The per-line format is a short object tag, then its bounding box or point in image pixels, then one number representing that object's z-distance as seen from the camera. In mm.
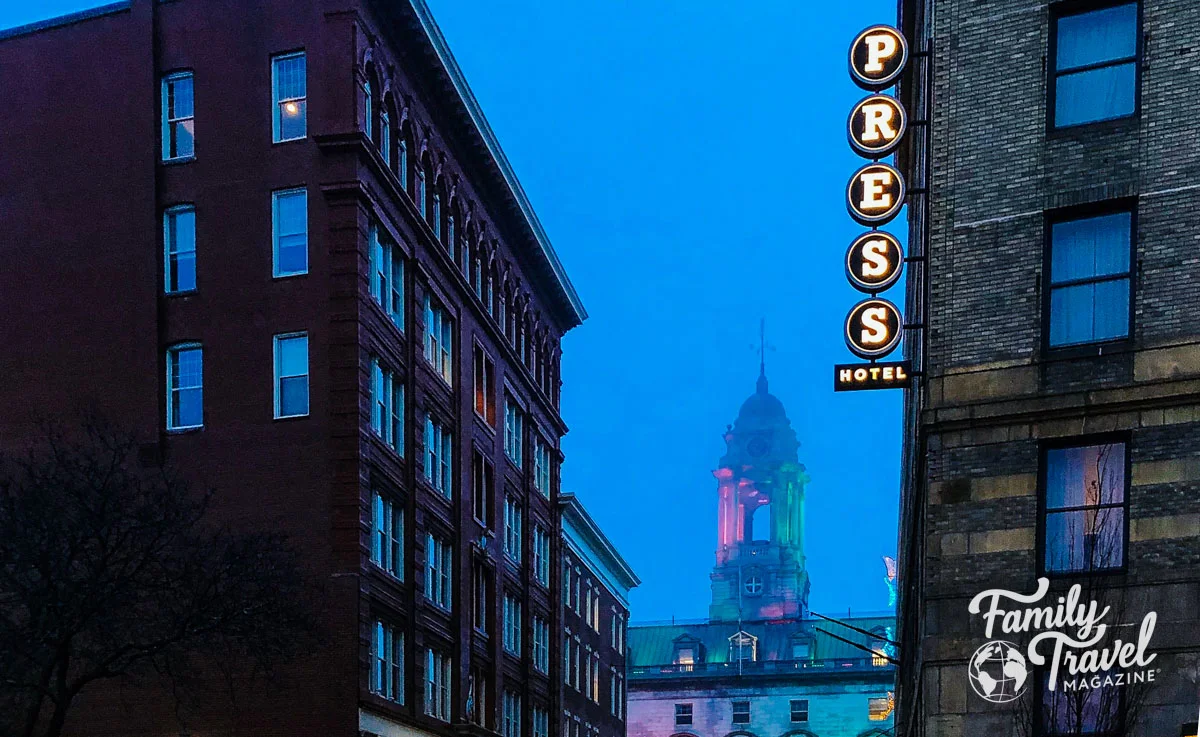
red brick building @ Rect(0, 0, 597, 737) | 49500
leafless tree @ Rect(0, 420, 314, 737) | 38375
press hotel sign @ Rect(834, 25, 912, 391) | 29734
